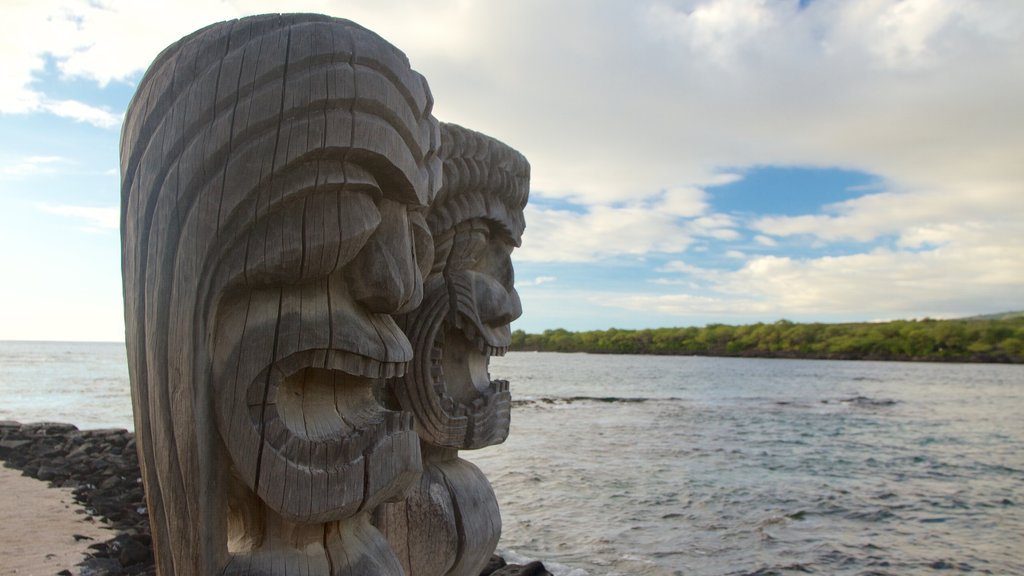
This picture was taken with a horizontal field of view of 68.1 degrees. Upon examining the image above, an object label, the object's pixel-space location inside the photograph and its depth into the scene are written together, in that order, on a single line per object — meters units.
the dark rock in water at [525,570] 6.14
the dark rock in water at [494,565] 6.68
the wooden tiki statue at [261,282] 1.96
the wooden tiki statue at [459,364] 3.14
